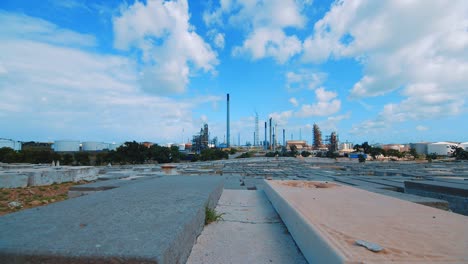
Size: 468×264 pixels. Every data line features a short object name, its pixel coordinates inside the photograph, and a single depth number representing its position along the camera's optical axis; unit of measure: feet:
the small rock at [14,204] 21.47
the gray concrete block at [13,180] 29.84
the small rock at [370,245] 5.20
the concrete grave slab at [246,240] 6.63
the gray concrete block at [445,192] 13.74
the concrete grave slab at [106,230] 4.73
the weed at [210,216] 9.34
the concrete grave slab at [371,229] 5.09
